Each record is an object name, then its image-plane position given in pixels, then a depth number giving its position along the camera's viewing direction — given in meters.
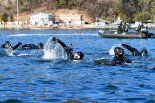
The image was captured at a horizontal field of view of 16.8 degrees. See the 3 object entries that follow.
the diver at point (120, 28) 78.08
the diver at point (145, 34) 78.49
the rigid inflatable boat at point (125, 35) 76.88
